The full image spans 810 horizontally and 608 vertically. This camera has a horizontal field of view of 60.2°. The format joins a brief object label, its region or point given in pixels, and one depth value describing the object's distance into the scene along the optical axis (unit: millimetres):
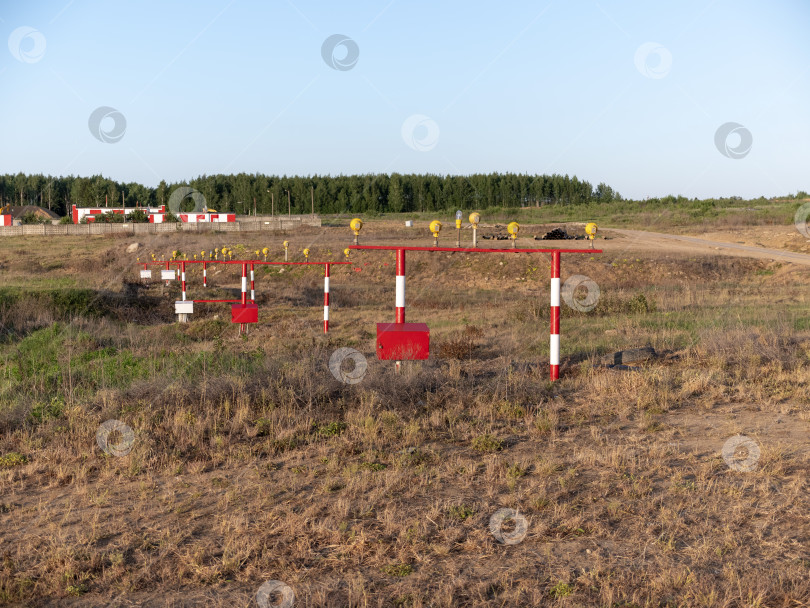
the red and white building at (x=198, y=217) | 81188
